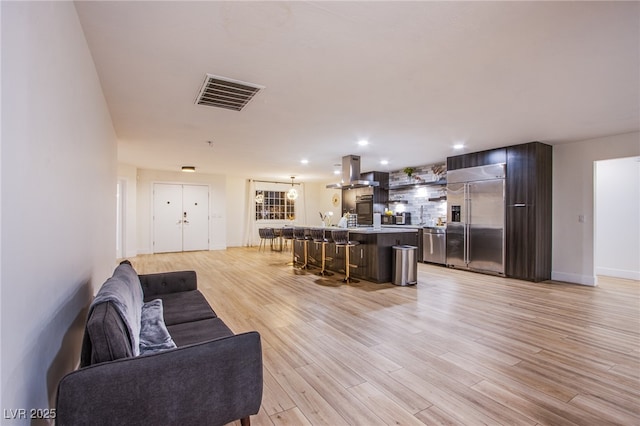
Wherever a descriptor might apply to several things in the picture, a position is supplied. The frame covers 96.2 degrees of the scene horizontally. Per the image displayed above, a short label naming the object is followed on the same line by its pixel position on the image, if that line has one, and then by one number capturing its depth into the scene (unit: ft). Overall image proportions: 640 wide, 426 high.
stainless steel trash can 16.74
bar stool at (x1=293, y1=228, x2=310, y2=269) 22.06
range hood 21.04
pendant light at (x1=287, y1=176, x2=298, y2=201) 32.68
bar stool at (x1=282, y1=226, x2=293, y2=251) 25.06
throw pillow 5.54
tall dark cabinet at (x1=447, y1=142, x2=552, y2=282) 17.75
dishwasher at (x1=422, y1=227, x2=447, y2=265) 22.74
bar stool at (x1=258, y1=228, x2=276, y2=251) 31.54
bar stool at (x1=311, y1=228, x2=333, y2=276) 19.82
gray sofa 3.57
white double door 30.17
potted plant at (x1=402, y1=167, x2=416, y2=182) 27.20
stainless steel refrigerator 19.38
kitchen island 17.30
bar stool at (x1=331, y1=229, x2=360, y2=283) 17.85
